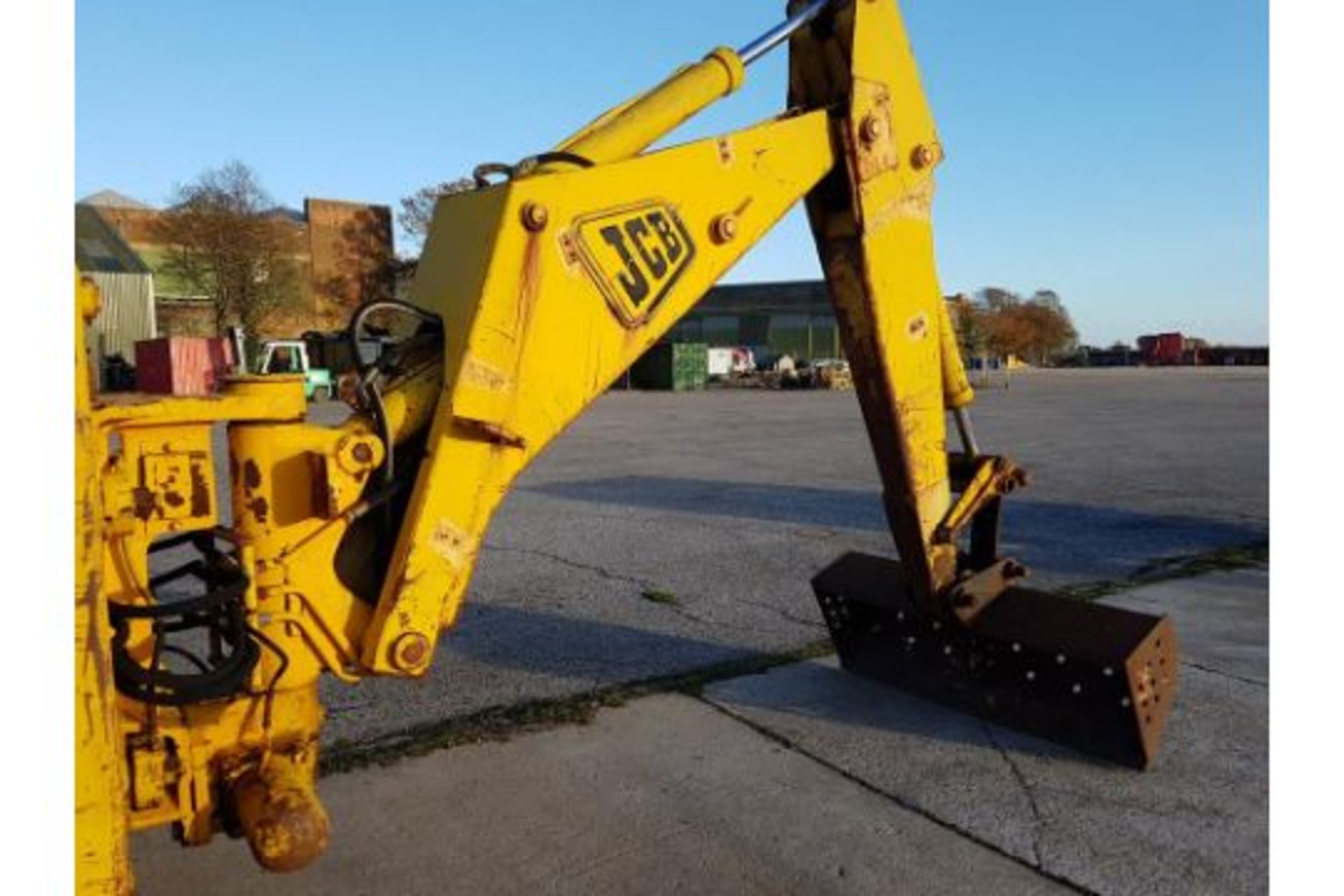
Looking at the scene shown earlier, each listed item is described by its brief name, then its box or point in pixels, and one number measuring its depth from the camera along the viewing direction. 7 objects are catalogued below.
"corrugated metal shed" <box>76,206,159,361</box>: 34.59
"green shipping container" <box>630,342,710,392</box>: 41.81
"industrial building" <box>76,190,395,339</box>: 41.84
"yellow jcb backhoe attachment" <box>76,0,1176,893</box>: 2.27
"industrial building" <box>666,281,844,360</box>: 67.06
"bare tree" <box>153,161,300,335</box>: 41.12
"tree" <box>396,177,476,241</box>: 54.50
